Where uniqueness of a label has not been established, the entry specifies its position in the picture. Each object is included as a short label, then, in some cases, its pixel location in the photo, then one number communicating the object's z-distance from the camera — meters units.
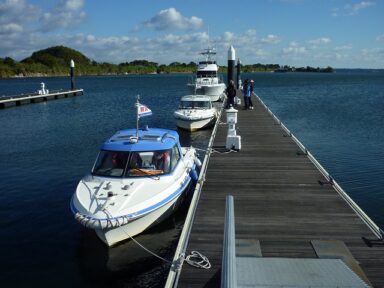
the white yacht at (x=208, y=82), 46.19
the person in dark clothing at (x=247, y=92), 28.19
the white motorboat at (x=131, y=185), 10.41
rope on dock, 7.46
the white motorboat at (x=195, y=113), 29.25
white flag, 13.94
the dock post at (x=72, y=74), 68.19
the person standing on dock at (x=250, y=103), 29.84
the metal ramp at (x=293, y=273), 5.25
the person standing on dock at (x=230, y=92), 28.41
